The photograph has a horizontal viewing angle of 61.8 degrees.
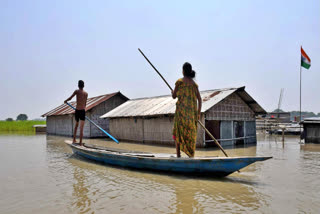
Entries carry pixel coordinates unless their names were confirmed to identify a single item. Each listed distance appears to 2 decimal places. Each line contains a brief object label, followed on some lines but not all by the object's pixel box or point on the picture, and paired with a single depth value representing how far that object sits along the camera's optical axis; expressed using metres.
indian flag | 16.31
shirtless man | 8.50
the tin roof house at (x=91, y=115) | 18.77
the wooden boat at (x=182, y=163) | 5.14
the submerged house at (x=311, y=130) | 13.45
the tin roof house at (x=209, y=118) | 12.15
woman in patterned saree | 5.72
